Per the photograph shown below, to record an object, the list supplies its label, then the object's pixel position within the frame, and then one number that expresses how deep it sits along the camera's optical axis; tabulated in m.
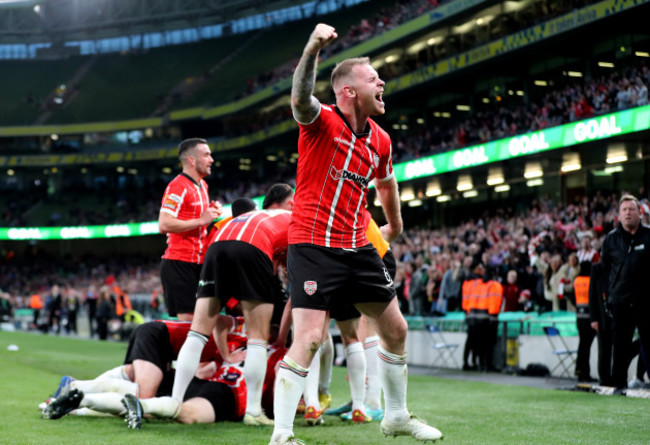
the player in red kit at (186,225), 7.09
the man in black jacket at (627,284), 8.69
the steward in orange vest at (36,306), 36.40
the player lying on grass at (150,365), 6.07
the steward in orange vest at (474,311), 14.24
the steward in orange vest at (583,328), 11.46
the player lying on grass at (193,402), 5.73
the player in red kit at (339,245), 4.50
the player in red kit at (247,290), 6.07
